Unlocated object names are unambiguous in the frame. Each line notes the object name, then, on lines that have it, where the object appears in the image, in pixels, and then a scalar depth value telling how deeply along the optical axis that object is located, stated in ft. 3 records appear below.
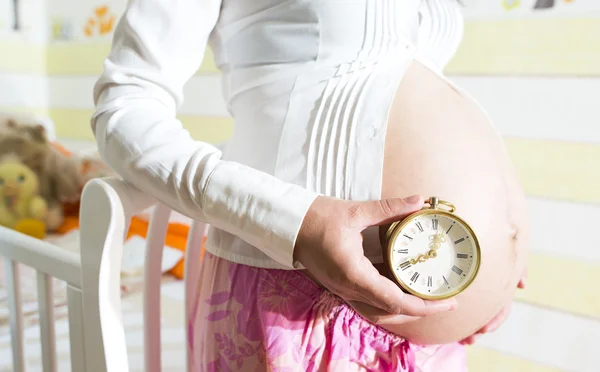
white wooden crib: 1.75
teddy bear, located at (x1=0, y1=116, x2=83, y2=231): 6.15
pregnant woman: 1.55
